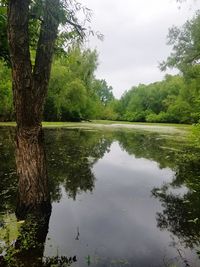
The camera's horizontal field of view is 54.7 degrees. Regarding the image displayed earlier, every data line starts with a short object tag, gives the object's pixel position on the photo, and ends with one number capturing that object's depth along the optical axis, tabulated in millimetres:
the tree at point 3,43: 6477
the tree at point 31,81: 3257
